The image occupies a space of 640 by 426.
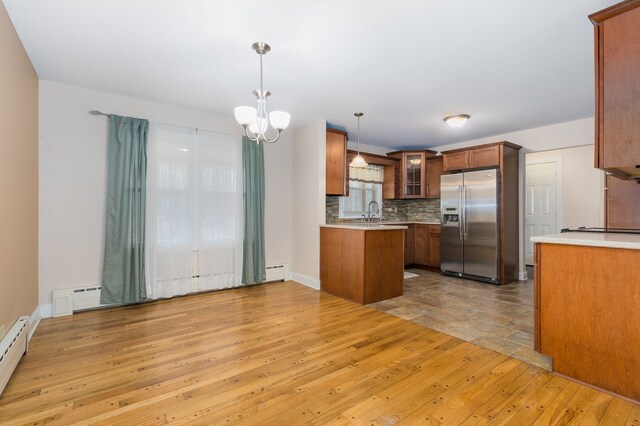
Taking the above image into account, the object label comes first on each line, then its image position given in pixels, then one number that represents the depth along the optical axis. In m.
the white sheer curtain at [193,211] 3.90
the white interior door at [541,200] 6.36
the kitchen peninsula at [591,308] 1.82
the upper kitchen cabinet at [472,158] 4.89
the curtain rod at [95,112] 3.52
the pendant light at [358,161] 4.53
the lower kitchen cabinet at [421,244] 6.06
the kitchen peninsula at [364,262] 3.81
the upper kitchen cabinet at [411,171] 6.22
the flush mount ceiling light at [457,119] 4.29
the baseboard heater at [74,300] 3.29
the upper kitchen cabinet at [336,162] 4.75
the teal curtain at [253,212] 4.52
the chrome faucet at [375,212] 5.95
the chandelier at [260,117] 2.43
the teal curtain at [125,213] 3.56
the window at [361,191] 5.81
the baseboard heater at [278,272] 4.86
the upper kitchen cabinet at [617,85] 1.89
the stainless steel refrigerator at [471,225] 4.84
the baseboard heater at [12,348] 1.92
